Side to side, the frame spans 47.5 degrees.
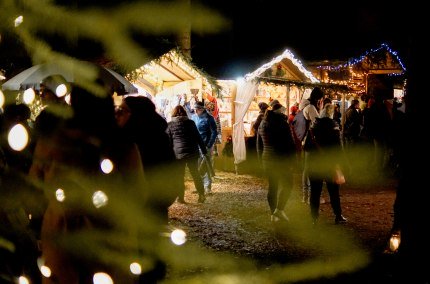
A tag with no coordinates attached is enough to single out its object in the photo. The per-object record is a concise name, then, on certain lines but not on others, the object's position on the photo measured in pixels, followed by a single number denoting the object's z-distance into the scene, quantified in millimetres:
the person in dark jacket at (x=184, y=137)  9828
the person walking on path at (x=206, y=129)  11688
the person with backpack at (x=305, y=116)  8344
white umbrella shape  7703
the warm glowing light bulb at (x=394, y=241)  5812
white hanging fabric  14492
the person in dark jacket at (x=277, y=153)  8180
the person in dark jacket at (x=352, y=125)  17281
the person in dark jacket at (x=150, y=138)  4688
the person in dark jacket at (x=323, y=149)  7863
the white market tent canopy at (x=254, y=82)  14188
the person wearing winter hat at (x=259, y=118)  11566
